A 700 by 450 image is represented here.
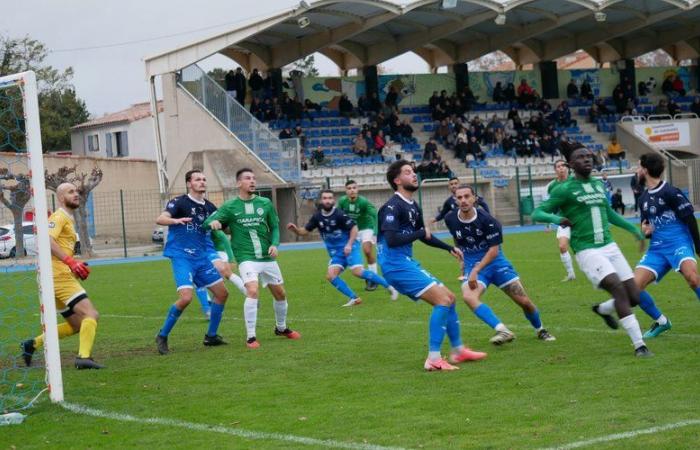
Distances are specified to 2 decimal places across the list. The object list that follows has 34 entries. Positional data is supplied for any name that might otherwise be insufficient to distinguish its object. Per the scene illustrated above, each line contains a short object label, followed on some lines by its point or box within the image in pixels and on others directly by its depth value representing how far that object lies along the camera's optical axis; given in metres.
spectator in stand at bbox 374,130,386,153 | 42.75
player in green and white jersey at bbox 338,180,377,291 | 18.67
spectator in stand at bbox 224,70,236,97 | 42.78
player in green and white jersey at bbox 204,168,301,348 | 12.30
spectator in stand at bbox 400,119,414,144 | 44.25
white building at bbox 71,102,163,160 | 57.56
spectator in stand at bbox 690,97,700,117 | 50.34
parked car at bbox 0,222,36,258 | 15.99
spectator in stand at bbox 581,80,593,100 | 50.84
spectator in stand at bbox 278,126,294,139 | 40.84
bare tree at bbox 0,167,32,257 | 14.50
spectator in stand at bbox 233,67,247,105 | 42.69
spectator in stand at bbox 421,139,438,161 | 41.50
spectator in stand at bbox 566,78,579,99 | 50.62
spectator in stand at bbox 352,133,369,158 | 42.44
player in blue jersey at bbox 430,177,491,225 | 16.76
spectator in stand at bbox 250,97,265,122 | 42.94
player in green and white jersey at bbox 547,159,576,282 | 16.45
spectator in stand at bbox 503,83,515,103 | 49.28
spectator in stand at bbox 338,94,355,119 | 45.31
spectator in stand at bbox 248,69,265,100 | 43.78
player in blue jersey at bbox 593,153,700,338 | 11.32
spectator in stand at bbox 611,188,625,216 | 39.16
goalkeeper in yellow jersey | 10.78
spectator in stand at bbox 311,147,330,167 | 40.78
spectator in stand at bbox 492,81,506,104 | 49.31
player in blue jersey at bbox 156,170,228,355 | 12.42
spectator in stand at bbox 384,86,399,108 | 46.94
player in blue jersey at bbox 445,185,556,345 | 11.32
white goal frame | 9.15
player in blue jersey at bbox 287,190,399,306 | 17.31
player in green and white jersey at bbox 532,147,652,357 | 10.20
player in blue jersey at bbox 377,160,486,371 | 10.16
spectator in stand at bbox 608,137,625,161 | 45.34
